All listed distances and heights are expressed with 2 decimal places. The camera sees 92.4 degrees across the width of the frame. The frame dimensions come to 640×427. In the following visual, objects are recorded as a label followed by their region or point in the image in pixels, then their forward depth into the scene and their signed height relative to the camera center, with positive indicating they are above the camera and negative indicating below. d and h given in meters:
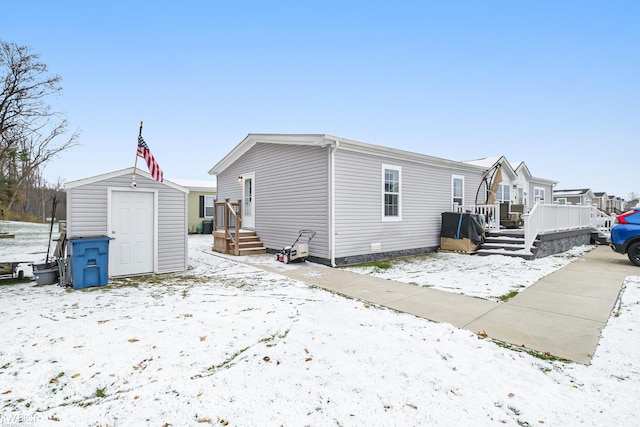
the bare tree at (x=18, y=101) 17.91 +6.99
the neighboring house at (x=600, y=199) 34.62 +1.87
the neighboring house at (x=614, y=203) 40.09 +1.71
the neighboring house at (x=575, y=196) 29.83 +1.97
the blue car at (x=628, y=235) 8.34 -0.54
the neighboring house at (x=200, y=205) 18.62 +0.56
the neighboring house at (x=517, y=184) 14.59 +1.80
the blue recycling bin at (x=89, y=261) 5.75 -0.90
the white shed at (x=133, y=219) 6.30 -0.11
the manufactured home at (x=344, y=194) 8.48 +0.69
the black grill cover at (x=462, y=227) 10.48 -0.41
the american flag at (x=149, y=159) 6.57 +1.20
